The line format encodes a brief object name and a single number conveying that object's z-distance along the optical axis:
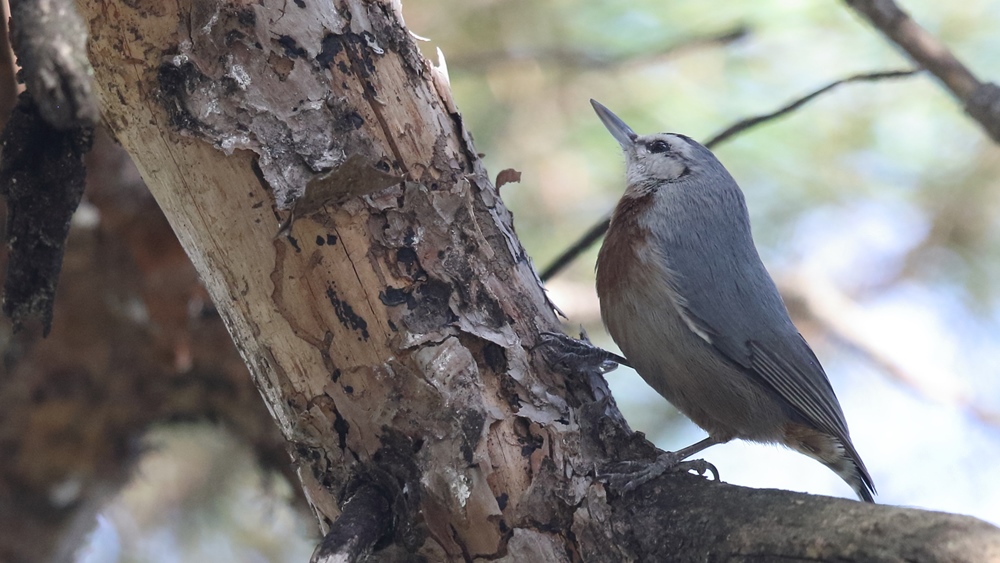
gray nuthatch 4.93
